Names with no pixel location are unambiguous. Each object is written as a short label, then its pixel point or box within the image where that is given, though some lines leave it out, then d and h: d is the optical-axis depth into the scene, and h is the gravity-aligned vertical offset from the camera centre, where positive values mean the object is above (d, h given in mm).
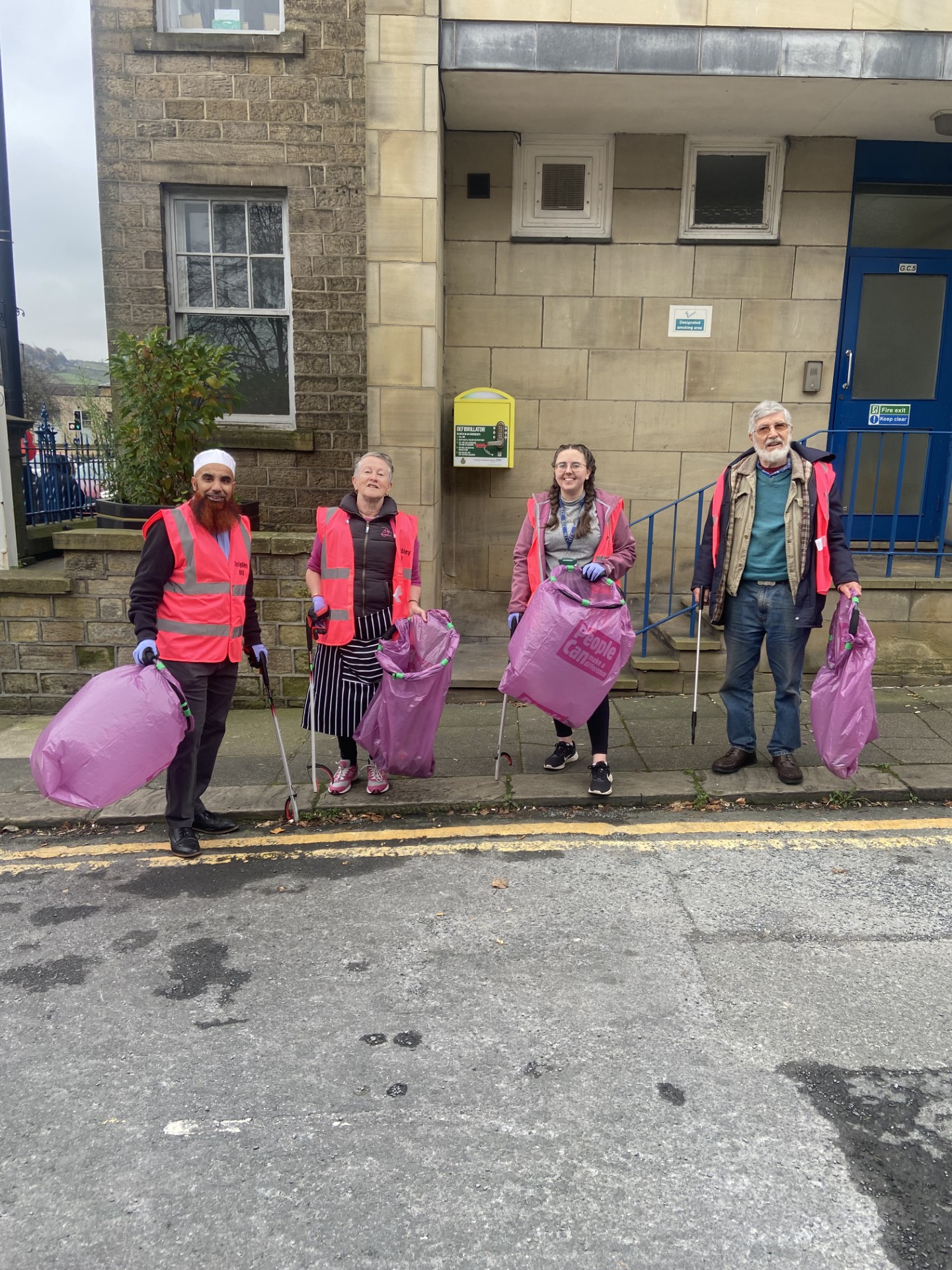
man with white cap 3949 -816
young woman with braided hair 4504 -569
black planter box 6043 -689
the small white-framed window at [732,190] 7469 +1922
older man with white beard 4562 -701
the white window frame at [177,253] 7164 +1214
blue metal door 7719 +389
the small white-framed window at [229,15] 6914 +2992
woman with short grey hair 4324 -809
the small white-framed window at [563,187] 7445 +1909
